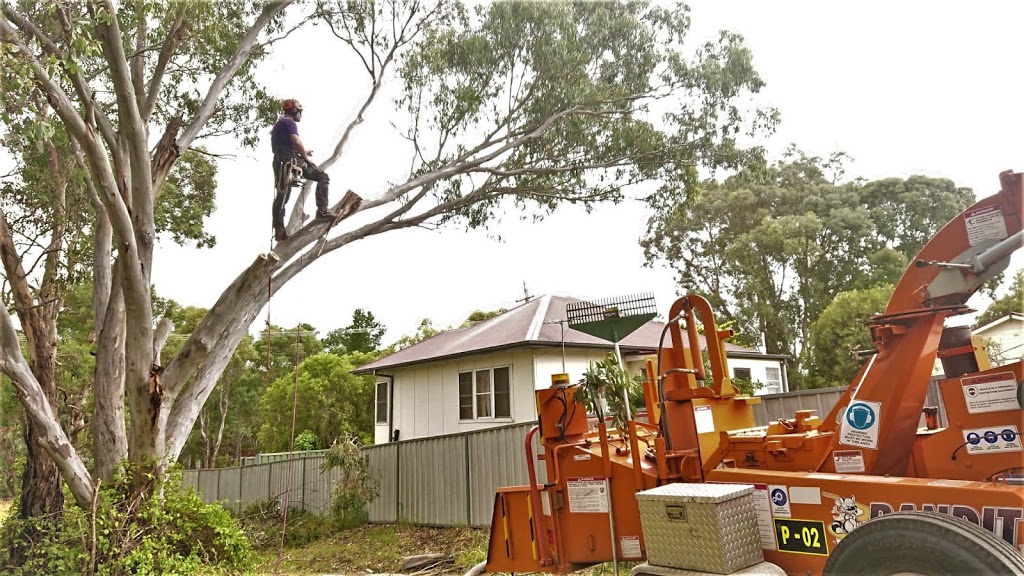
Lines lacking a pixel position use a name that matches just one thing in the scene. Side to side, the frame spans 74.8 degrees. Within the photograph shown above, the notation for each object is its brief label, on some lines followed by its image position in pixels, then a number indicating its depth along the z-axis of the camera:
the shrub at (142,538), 6.79
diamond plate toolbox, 4.13
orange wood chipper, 3.53
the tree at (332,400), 31.77
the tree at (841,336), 21.38
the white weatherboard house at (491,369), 16.59
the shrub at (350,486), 14.95
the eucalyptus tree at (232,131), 7.69
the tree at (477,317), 35.59
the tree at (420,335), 38.09
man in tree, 8.48
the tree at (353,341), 47.79
